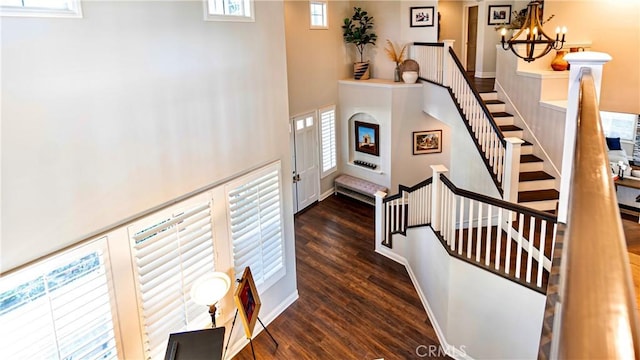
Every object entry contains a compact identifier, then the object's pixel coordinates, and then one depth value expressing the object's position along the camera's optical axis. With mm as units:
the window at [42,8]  2418
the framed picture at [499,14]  9336
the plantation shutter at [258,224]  4363
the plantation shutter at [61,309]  2629
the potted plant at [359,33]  9227
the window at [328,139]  9234
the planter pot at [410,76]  8492
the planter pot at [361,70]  9367
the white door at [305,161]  8547
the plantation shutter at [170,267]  3447
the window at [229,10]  3830
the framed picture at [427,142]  8982
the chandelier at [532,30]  3801
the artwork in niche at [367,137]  9203
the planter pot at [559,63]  6355
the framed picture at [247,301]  3914
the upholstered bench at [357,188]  9188
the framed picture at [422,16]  8852
